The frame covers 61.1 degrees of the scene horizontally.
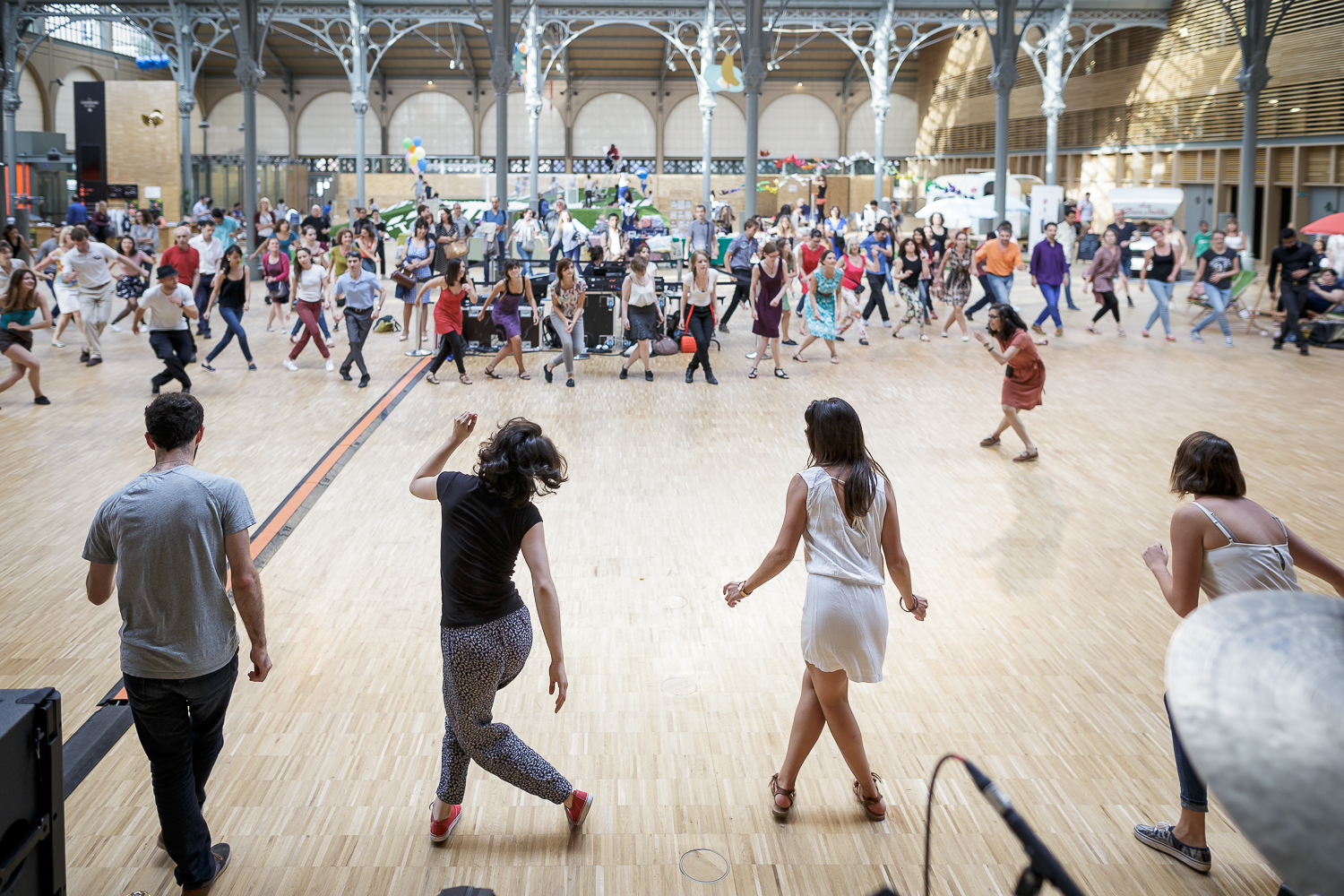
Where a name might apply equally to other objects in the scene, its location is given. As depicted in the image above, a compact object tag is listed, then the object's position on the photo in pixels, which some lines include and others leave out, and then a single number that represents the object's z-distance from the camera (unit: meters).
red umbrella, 16.12
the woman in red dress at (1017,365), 8.94
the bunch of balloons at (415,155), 36.10
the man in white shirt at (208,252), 16.58
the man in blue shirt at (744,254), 16.25
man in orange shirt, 15.16
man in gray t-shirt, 3.36
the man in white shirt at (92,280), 13.34
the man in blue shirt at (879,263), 16.47
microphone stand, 1.58
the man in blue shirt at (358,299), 12.42
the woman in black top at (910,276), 16.62
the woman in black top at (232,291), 12.81
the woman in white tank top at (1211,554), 3.51
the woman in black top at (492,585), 3.53
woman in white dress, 3.71
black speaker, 2.33
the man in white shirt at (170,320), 10.99
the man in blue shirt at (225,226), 23.93
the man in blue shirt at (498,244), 20.89
